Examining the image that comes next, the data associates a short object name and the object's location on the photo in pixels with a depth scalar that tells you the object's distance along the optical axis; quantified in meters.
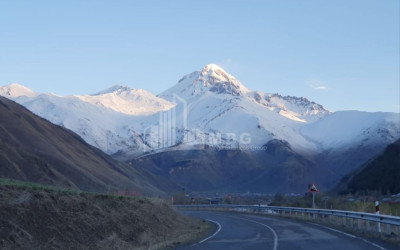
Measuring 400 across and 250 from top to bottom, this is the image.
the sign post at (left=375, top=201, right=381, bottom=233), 23.77
